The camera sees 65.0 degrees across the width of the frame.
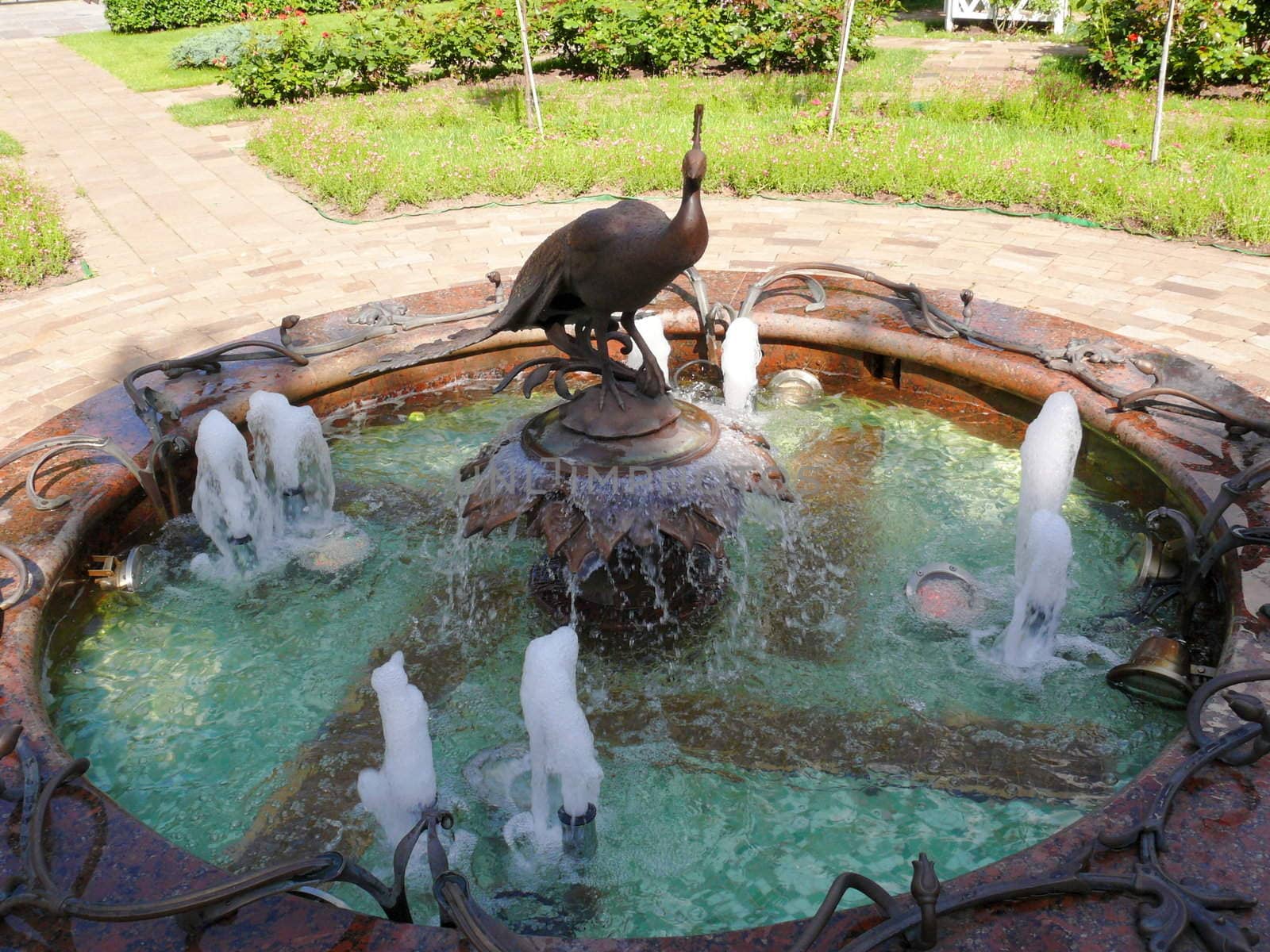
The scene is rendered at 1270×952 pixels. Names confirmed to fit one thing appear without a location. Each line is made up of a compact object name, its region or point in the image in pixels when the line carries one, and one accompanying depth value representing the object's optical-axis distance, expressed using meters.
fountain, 2.35
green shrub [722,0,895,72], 14.41
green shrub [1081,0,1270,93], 12.16
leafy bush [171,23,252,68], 17.89
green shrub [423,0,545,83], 14.96
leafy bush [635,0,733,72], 14.91
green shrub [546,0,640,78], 14.94
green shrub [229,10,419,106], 14.08
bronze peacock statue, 2.97
